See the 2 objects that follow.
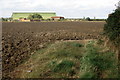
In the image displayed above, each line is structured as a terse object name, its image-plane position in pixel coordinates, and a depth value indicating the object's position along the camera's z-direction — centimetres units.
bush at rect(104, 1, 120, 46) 770
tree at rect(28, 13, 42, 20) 7459
